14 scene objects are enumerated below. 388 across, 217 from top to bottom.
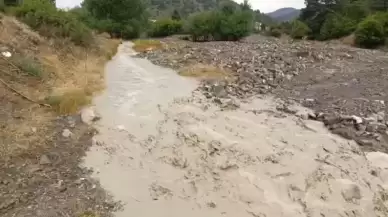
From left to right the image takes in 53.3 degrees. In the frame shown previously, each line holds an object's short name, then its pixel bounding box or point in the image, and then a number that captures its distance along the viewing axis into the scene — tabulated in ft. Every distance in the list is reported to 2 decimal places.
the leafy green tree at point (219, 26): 116.88
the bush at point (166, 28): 140.69
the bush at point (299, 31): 141.49
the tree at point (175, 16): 172.31
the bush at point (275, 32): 154.14
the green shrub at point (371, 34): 93.09
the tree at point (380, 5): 132.26
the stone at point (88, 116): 31.49
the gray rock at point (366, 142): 26.28
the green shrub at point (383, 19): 95.51
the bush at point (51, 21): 57.16
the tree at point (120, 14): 119.14
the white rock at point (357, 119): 29.46
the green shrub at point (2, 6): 63.08
